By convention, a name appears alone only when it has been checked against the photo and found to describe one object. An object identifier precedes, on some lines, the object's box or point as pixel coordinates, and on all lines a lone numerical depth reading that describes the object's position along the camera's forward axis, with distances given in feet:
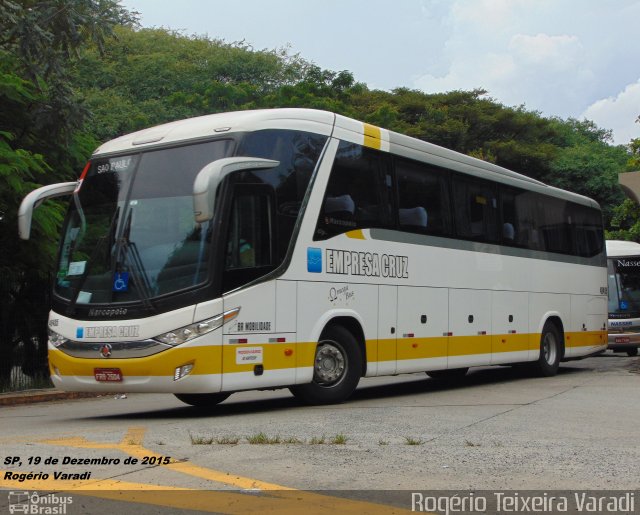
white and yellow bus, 34.22
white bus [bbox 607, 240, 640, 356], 90.94
